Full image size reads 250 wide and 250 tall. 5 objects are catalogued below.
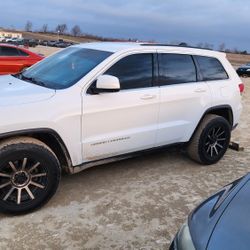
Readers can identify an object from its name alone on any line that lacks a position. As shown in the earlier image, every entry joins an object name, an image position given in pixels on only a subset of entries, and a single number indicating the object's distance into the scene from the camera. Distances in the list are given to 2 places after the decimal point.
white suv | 2.74
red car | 9.05
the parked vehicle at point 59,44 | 51.63
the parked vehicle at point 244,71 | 20.96
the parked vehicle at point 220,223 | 1.54
